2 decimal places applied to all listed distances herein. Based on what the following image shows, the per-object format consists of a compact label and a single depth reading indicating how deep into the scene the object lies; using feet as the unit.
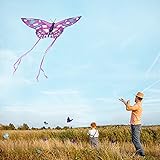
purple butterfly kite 37.94
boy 45.31
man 34.47
